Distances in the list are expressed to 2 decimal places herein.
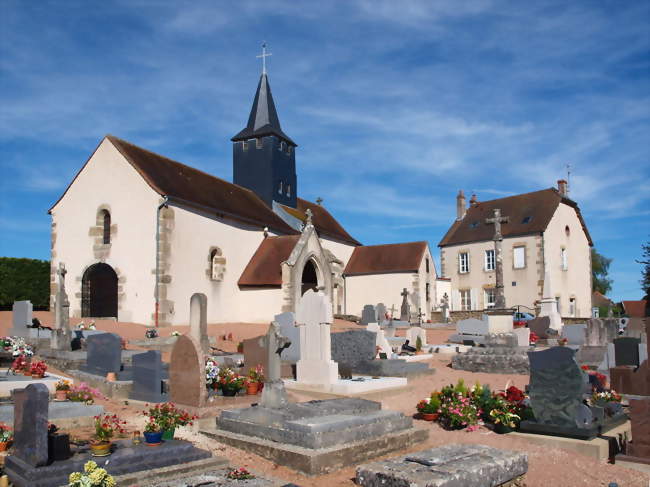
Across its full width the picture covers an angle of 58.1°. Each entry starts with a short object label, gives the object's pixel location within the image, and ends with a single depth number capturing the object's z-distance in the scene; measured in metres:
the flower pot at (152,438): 6.40
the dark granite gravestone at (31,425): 5.54
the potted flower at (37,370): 10.75
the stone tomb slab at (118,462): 5.39
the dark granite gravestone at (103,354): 11.50
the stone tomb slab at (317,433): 6.71
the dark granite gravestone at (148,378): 9.91
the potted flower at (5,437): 6.67
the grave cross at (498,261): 20.78
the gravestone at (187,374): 9.30
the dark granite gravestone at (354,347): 14.42
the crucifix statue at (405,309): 31.20
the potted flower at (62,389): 8.98
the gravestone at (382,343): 15.68
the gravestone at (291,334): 14.23
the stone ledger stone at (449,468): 5.33
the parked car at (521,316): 28.03
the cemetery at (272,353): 6.19
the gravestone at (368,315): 27.22
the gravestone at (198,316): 13.94
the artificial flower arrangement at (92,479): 4.84
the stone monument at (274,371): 8.02
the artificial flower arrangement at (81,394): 9.02
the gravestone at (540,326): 21.64
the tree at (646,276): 37.62
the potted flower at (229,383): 10.20
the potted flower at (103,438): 5.89
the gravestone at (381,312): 28.13
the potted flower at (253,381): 10.45
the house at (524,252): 37.31
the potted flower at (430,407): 9.01
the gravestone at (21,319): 16.62
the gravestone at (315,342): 11.59
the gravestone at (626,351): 12.63
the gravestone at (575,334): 18.78
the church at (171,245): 22.86
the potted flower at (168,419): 6.66
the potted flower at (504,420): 8.01
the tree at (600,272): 59.75
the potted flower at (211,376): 10.10
